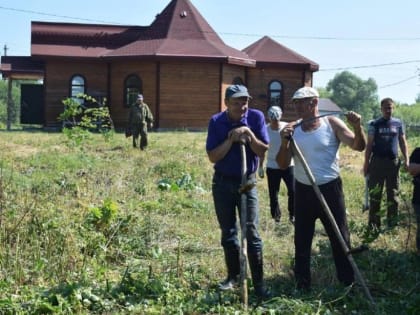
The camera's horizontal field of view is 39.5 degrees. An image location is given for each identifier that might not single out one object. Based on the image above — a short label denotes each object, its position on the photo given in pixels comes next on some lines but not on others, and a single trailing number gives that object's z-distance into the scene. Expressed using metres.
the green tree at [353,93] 88.31
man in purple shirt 4.69
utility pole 22.76
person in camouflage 14.35
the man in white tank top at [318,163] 4.73
